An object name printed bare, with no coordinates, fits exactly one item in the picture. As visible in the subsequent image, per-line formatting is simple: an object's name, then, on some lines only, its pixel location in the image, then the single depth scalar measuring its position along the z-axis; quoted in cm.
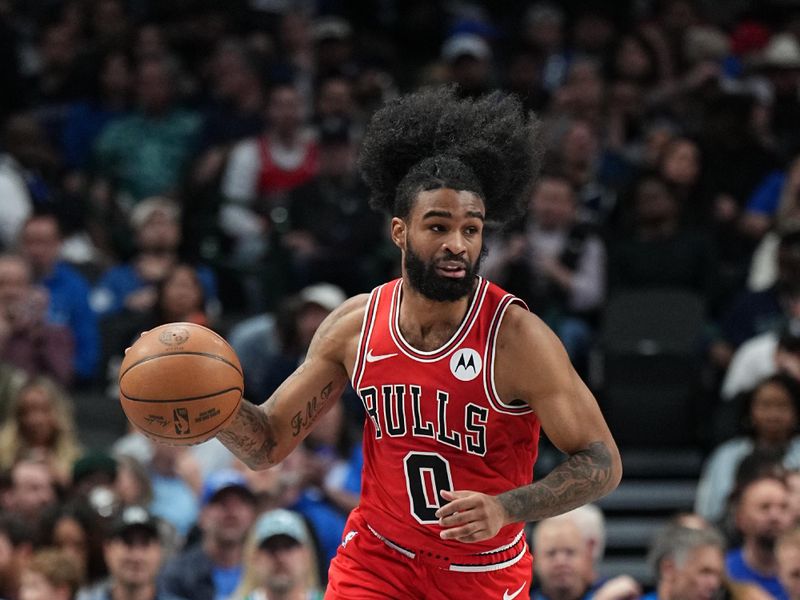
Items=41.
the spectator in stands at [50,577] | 1401
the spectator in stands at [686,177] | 2037
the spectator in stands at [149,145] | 2258
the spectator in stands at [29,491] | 1609
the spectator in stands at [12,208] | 2062
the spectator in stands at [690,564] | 1365
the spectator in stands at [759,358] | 1706
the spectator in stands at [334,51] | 2417
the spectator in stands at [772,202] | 2005
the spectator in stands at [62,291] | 1941
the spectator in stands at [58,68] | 2469
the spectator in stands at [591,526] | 1495
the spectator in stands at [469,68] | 2331
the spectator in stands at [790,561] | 1362
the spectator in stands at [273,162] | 2161
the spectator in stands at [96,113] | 2347
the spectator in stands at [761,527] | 1461
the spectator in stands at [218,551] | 1527
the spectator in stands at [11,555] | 1482
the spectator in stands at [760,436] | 1625
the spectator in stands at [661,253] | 1950
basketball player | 947
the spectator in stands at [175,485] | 1703
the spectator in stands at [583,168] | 2102
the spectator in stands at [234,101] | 2295
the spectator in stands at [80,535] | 1523
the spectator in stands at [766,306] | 1825
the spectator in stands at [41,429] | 1728
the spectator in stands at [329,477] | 1600
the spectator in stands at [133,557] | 1436
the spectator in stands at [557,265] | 1903
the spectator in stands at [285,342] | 1822
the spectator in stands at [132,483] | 1656
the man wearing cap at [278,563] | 1407
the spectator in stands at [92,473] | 1614
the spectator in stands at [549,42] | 2502
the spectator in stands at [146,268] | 1994
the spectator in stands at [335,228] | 2019
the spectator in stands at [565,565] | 1416
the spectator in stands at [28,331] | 1839
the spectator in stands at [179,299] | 1828
